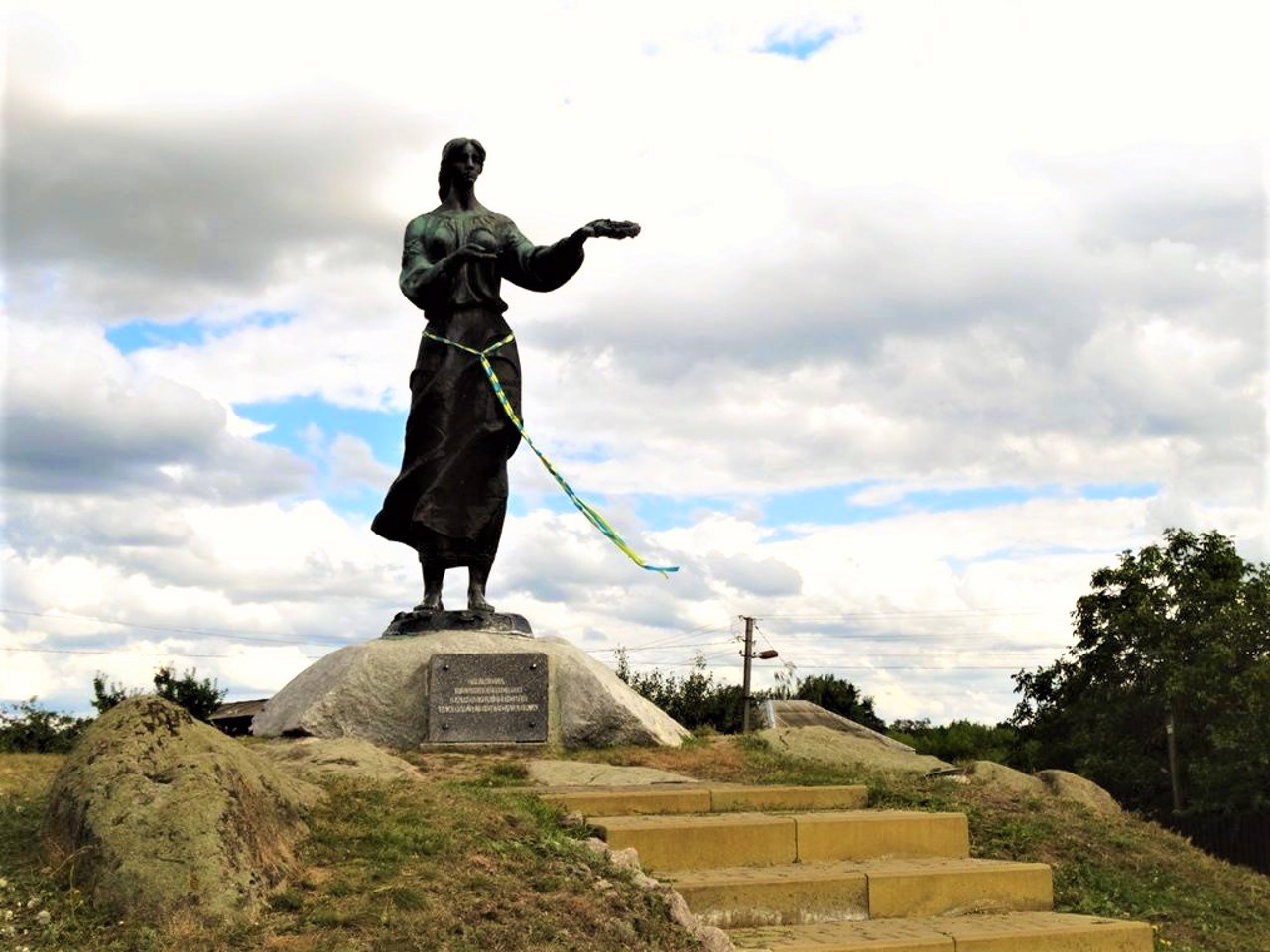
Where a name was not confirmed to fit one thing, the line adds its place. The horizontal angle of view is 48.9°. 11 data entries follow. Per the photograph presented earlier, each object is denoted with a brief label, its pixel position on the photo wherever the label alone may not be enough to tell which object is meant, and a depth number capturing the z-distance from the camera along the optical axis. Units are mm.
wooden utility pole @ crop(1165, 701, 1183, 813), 23000
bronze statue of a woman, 12180
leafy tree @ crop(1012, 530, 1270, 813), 21719
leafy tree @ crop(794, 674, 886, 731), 35688
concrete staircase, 6816
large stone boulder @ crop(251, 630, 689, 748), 11273
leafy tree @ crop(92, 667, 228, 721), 17500
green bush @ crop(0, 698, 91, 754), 14047
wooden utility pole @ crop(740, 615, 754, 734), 29981
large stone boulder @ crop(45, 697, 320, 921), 5586
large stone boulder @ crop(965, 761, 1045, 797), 11625
